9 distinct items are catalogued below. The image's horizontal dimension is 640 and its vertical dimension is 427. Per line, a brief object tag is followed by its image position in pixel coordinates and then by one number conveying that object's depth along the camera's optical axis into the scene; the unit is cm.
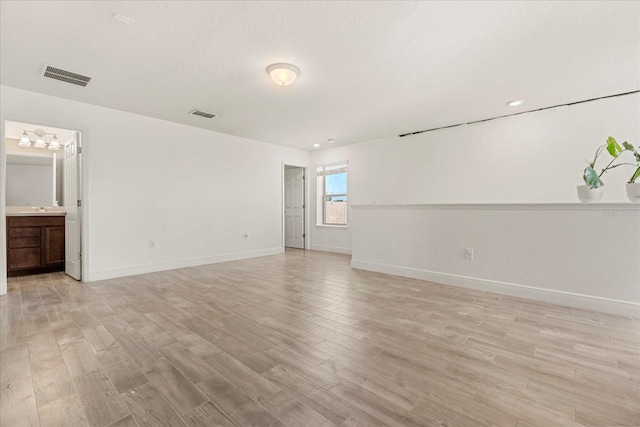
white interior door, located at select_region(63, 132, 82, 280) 405
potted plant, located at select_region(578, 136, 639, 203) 279
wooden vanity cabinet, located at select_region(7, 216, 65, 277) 427
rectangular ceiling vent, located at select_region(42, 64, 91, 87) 298
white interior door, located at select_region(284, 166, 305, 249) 745
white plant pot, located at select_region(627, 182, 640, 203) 268
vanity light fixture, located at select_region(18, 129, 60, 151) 505
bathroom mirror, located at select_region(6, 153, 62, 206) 502
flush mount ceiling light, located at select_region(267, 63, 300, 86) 285
